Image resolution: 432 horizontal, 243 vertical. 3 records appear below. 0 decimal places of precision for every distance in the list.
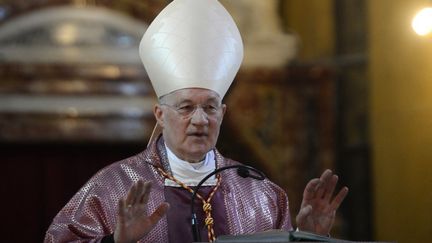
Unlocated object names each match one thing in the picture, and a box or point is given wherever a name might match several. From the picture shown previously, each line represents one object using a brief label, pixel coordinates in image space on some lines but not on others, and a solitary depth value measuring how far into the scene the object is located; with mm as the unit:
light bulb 10258
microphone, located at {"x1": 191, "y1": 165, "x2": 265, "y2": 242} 7141
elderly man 7359
